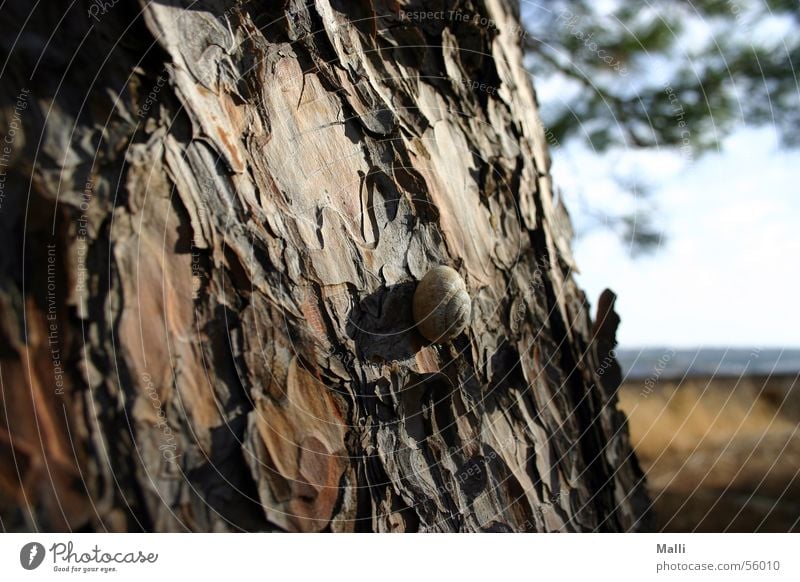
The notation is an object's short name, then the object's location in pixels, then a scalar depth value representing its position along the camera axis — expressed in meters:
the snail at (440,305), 0.16
